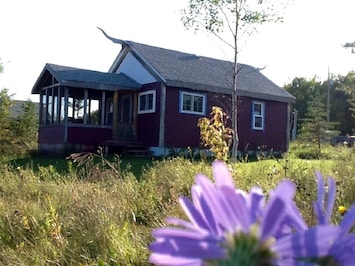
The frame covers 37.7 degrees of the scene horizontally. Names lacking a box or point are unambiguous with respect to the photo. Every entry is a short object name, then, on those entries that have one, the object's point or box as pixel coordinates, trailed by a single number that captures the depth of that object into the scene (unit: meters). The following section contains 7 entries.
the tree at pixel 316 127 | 27.20
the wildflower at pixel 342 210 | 3.21
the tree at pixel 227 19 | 17.97
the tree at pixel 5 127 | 18.08
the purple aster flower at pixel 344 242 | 0.35
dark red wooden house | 19.98
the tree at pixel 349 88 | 32.07
